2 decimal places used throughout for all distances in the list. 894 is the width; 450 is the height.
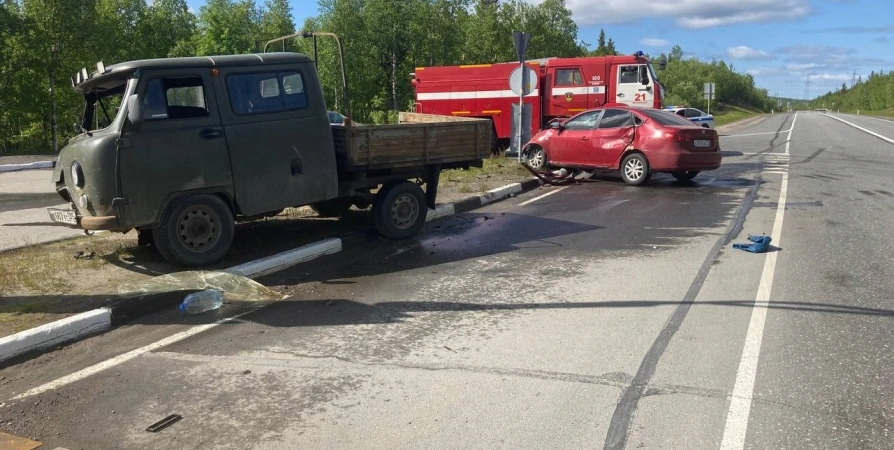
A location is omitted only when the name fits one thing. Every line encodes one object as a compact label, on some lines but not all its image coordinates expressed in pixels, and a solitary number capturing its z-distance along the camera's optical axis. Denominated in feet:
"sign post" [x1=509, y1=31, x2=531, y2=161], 48.98
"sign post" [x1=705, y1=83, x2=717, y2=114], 146.10
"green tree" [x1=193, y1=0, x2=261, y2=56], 154.51
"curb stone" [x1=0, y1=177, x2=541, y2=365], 16.06
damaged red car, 42.14
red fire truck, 64.75
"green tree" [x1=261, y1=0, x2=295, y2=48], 198.29
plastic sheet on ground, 20.30
